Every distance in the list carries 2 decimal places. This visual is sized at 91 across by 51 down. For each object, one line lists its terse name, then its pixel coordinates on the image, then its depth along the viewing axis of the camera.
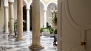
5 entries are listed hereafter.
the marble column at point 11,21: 12.87
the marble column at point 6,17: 15.95
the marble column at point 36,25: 7.31
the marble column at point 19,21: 10.12
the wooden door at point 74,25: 2.40
